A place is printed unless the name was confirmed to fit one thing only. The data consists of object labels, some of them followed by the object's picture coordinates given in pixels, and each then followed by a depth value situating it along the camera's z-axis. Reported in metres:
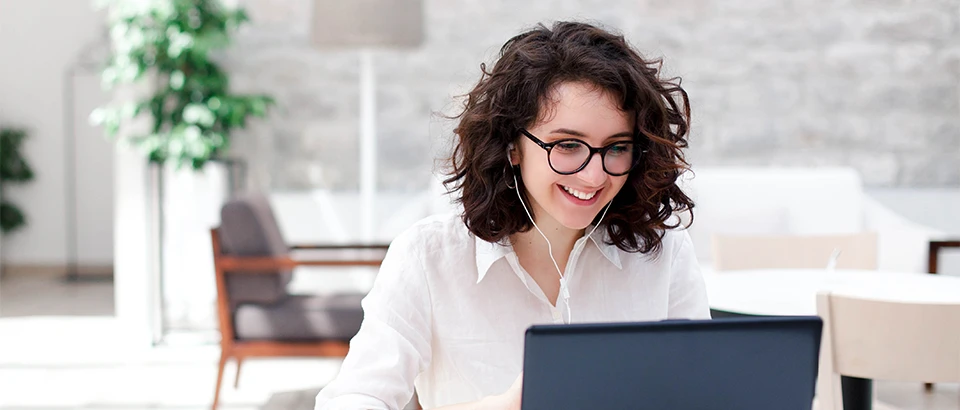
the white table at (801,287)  1.99
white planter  4.85
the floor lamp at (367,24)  4.23
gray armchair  3.36
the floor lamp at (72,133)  7.14
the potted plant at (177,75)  4.61
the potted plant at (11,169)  7.04
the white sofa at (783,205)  4.48
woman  1.16
